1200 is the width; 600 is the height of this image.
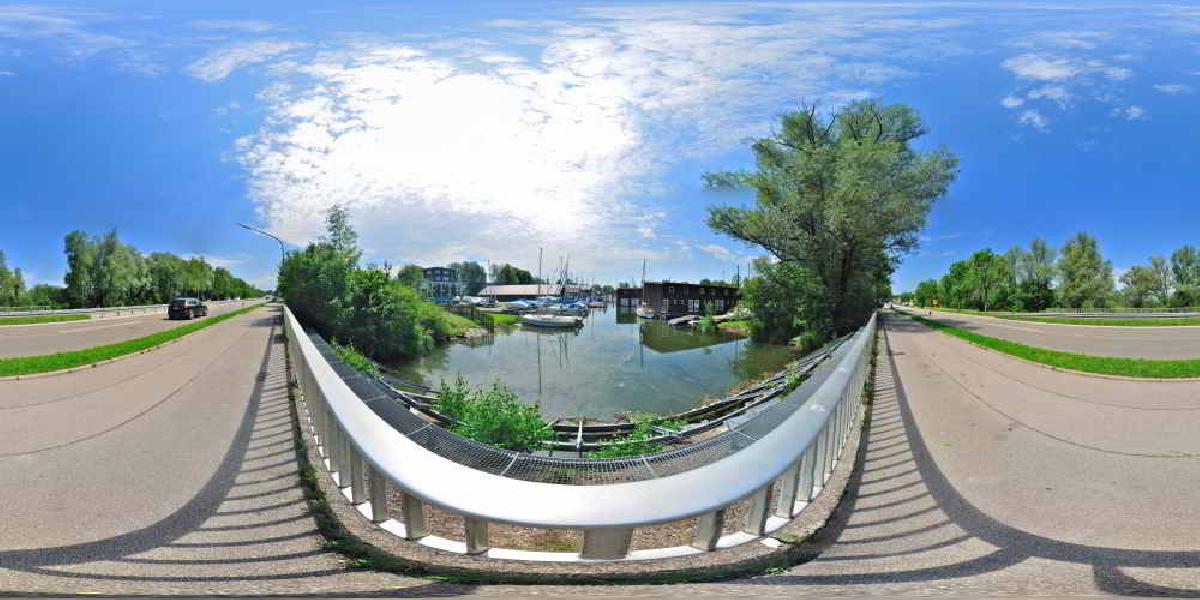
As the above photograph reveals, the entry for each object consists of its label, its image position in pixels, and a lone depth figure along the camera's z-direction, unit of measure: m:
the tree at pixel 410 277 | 26.12
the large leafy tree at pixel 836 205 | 19.83
